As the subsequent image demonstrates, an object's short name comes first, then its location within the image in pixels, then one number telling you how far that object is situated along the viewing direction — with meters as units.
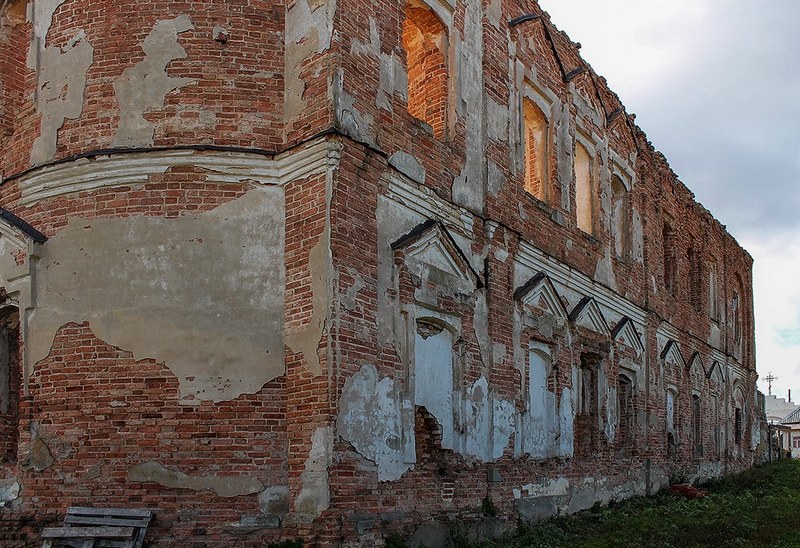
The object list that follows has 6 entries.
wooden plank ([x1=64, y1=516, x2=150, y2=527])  7.78
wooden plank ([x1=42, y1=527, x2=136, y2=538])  7.68
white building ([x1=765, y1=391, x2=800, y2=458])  69.12
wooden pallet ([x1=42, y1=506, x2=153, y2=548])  7.70
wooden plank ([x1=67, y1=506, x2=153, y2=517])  7.82
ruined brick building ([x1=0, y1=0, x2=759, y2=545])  8.04
